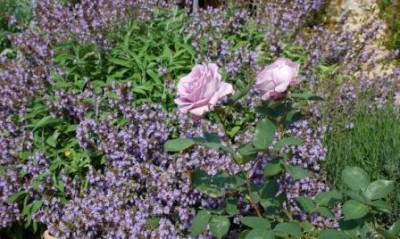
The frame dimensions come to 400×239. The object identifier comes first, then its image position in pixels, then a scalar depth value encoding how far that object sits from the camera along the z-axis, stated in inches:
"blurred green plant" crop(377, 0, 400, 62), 218.2
